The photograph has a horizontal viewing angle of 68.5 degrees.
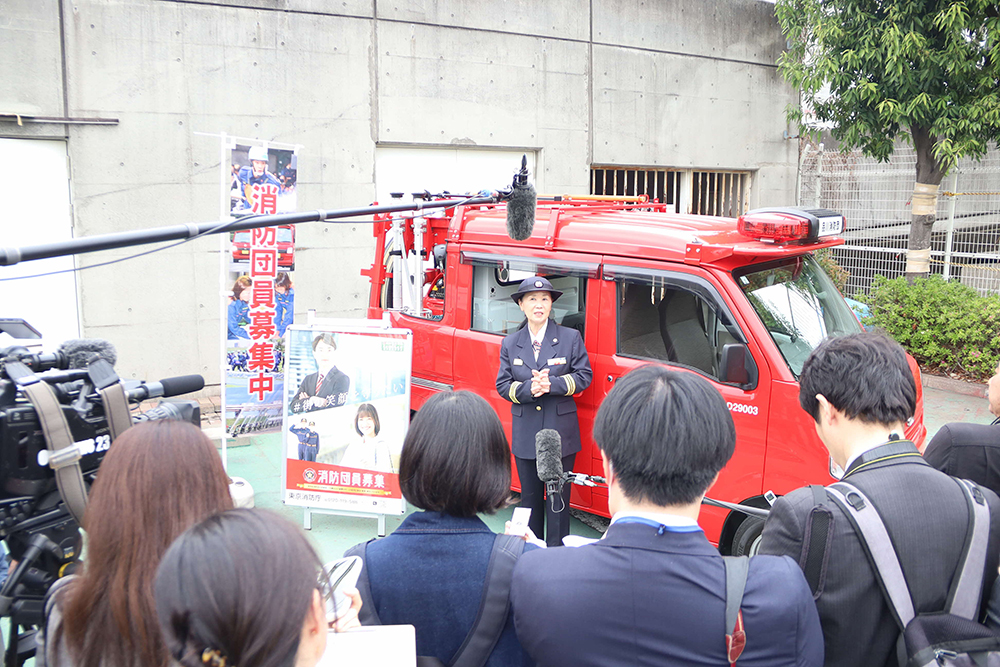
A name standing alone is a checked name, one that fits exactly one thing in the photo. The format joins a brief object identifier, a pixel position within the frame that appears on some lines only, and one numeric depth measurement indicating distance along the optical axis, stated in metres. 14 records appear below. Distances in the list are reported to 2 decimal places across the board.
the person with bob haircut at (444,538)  1.82
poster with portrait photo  5.07
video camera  2.28
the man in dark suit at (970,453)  2.37
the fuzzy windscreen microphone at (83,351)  2.72
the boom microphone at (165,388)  2.59
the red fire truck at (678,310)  3.84
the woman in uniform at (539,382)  4.32
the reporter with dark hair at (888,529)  1.76
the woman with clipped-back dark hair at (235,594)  1.18
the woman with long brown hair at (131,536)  1.63
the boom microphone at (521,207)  3.75
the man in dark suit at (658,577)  1.54
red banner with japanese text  5.95
